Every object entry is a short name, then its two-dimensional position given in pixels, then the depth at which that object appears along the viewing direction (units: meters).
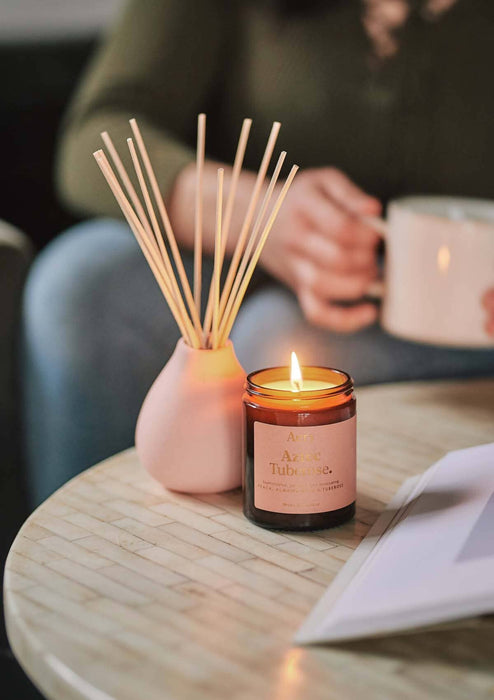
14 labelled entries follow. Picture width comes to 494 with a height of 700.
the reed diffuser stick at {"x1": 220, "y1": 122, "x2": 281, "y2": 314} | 1.09
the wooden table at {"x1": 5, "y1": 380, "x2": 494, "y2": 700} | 0.90
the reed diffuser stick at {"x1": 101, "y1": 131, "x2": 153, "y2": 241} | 1.08
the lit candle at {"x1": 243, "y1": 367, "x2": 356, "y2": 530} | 1.04
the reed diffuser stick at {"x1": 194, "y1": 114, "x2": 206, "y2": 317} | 1.09
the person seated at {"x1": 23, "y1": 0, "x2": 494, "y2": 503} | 1.65
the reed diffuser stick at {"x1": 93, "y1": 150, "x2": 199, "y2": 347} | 1.09
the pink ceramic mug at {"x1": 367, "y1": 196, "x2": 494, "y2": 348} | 1.33
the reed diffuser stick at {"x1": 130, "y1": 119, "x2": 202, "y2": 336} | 1.09
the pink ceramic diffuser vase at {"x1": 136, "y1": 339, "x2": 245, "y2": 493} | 1.11
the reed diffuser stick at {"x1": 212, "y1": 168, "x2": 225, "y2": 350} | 1.08
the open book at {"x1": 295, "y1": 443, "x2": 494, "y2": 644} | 0.91
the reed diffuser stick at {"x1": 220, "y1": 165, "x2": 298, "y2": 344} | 1.07
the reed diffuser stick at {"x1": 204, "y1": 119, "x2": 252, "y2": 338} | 1.09
